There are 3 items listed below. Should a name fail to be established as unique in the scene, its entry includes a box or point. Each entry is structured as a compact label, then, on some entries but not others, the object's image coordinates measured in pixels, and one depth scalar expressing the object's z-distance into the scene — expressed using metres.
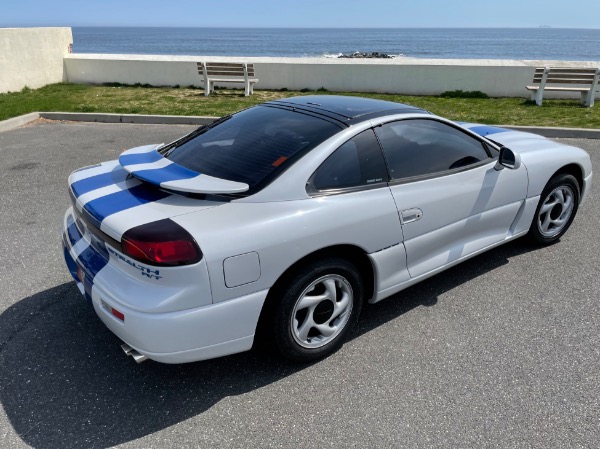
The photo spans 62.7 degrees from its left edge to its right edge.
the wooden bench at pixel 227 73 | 12.54
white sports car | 2.46
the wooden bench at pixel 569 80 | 11.06
